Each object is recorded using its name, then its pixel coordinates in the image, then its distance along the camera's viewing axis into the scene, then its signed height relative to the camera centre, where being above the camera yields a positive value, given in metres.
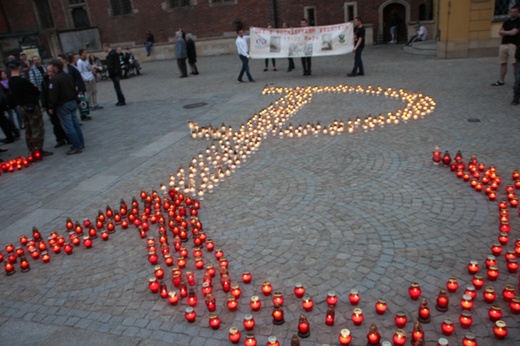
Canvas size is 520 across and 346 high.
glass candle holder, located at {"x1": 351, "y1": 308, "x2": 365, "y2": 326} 3.96 -2.71
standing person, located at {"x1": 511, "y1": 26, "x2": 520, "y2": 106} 10.60 -1.96
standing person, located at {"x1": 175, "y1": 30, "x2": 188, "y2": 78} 20.78 -0.78
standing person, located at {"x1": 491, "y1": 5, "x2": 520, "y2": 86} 11.07 -0.93
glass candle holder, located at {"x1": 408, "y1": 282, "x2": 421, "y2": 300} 4.24 -2.70
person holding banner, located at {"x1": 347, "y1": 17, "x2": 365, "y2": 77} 16.45 -0.98
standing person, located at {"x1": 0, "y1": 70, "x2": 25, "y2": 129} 11.85 -0.89
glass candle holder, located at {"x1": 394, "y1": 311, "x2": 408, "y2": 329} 3.83 -2.68
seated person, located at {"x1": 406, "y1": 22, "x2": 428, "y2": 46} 23.98 -1.33
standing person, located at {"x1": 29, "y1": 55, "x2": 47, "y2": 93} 12.72 -0.64
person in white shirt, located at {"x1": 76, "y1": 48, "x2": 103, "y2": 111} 14.69 -0.93
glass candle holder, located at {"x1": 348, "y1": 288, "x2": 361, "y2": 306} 4.22 -2.69
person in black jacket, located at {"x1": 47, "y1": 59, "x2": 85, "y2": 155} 9.88 -1.22
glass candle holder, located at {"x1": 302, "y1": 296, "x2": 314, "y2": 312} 4.23 -2.71
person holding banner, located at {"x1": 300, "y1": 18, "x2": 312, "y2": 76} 18.45 -1.72
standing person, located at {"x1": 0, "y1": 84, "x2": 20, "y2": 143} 11.62 -1.95
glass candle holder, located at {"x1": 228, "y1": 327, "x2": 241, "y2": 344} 3.88 -2.69
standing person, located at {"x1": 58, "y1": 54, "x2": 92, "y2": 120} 12.27 -0.63
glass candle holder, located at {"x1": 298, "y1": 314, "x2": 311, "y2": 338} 3.90 -2.71
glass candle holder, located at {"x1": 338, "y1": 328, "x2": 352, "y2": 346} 3.65 -2.66
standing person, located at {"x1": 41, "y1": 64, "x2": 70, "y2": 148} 10.50 -1.55
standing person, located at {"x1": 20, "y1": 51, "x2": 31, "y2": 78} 14.67 -0.38
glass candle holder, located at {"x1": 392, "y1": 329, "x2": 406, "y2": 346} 3.59 -2.66
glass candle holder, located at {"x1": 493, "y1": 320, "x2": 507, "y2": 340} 3.63 -2.72
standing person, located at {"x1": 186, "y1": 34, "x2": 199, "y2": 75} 21.48 -0.76
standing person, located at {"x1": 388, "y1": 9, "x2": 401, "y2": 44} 28.33 -0.72
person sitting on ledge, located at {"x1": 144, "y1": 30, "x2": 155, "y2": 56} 33.84 -0.04
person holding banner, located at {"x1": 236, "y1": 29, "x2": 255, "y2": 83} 18.06 -0.83
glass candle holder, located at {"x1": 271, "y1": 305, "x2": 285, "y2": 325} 4.12 -2.71
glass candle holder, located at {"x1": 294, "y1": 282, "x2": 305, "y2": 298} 4.44 -2.70
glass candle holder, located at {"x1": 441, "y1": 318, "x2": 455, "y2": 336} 3.74 -2.73
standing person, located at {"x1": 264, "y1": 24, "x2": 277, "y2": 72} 20.84 -1.84
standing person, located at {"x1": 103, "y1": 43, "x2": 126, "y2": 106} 15.52 -0.73
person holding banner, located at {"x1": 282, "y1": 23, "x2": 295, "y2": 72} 20.05 -1.84
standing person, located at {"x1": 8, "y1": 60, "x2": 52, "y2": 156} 9.98 -1.23
